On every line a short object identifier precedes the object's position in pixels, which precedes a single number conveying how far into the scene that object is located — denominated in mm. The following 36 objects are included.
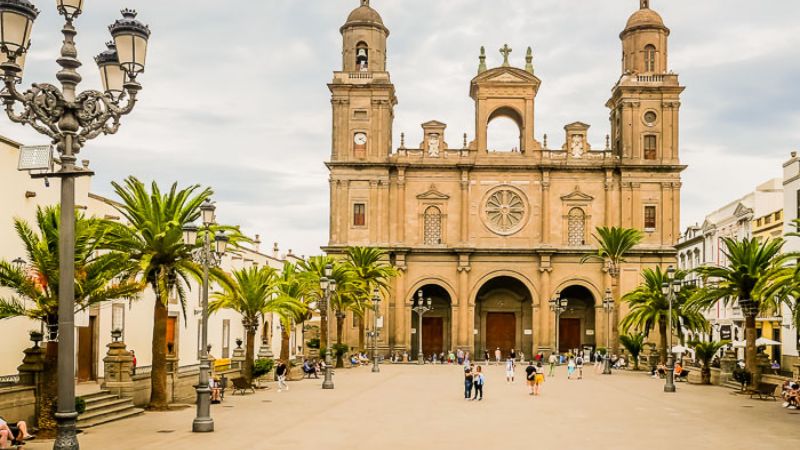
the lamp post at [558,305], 67188
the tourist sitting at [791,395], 31328
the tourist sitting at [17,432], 18383
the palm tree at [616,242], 59344
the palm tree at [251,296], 40872
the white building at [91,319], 29703
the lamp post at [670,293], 39156
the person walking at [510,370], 45750
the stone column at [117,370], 28391
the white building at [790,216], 46656
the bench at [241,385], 36281
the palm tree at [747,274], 38438
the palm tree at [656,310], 52206
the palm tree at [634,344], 57781
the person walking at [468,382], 33781
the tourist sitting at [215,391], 32281
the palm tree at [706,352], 45094
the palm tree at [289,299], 41750
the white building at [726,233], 58688
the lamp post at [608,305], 62225
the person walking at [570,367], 49469
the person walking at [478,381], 33562
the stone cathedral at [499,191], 69688
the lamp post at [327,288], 40572
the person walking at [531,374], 36875
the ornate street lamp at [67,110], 12008
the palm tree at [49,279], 22891
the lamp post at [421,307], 67188
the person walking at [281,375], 38938
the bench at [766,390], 34656
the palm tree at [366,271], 61031
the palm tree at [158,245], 28812
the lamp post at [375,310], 54750
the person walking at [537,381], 36312
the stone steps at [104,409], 24778
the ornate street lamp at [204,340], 23406
